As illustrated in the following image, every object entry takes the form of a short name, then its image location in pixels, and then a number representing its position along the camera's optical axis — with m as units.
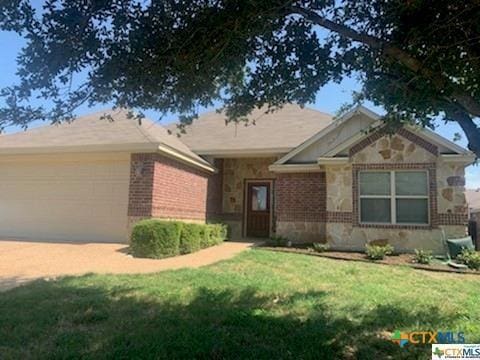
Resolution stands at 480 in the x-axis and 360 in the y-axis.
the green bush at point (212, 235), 12.84
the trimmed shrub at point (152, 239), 10.44
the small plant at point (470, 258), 9.82
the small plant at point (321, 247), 12.10
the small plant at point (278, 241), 13.40
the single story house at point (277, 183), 12.34
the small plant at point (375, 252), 10.81
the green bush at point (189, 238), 11.48
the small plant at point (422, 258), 10.41
